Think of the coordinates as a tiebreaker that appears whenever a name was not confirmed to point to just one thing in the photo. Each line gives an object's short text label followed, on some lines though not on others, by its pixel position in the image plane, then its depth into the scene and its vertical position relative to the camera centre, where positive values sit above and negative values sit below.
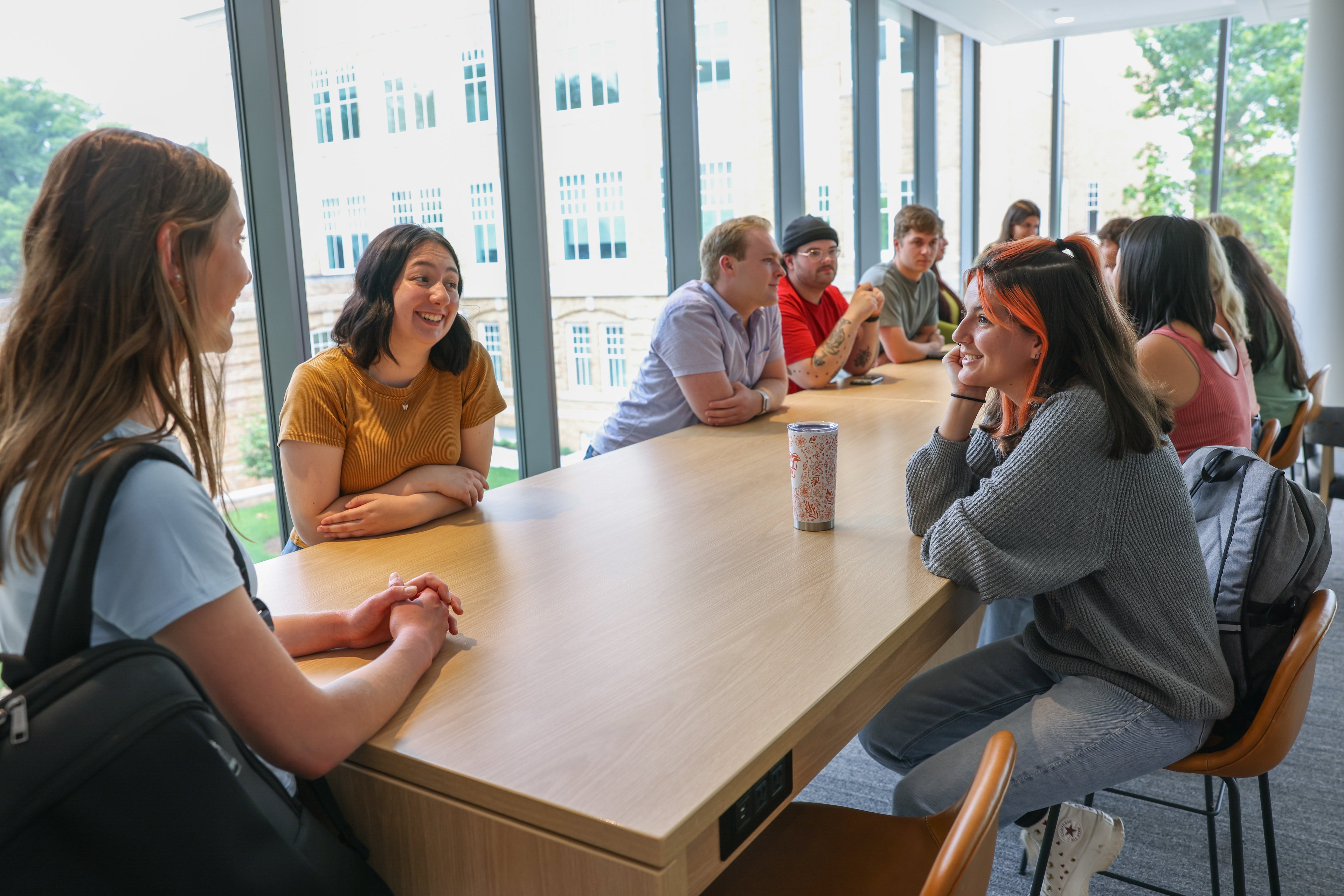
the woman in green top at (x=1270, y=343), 2.93 -0.28
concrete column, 5.54 +0.29
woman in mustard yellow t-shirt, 1.66 -0.22
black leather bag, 0.67 -0.34
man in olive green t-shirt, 3.95 -0.09
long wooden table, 0.84 -0.45
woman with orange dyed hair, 1.30 -0.40
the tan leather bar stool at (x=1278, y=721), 1.30 -0.66
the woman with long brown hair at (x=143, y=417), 0.77 -0.10
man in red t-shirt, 3.23 -0.16
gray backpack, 1.38 -0.48
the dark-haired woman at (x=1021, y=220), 4.91 +0.22
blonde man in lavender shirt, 2.64 -0.21
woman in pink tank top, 2.12 -0.19
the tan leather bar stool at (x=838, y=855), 1.11 -0.72
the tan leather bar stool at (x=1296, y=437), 2.90 -0.57
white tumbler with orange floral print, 1.54 -0.33
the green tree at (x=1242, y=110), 7.19 +1.12
